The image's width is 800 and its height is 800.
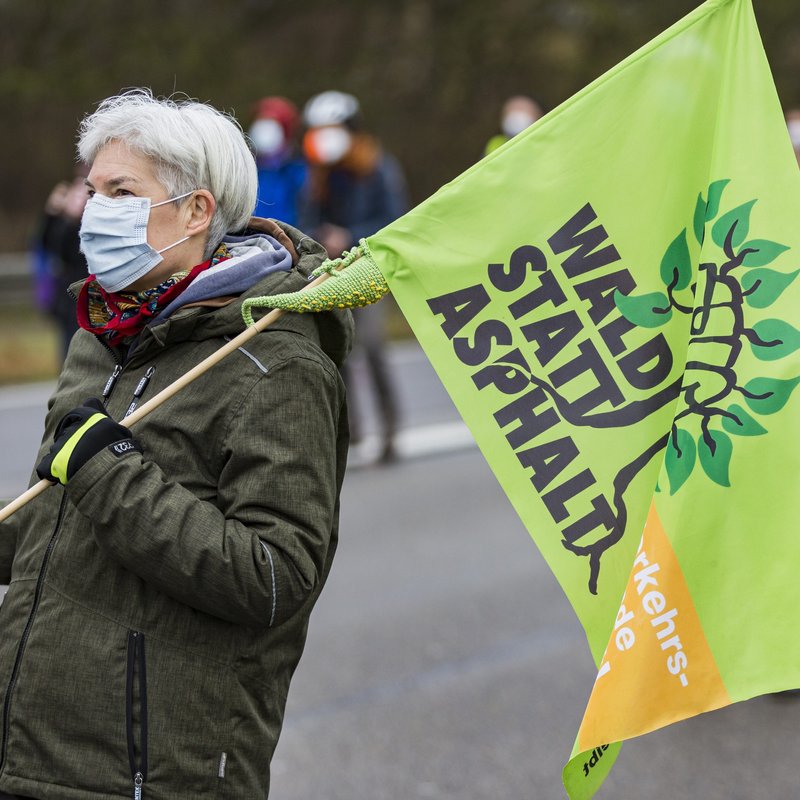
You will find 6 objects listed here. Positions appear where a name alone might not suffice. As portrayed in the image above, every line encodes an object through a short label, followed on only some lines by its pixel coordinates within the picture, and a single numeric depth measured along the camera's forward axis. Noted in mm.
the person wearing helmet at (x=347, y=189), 16375
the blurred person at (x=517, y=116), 16156
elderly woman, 4281
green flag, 4930
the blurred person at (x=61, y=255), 15047
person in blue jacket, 16375
